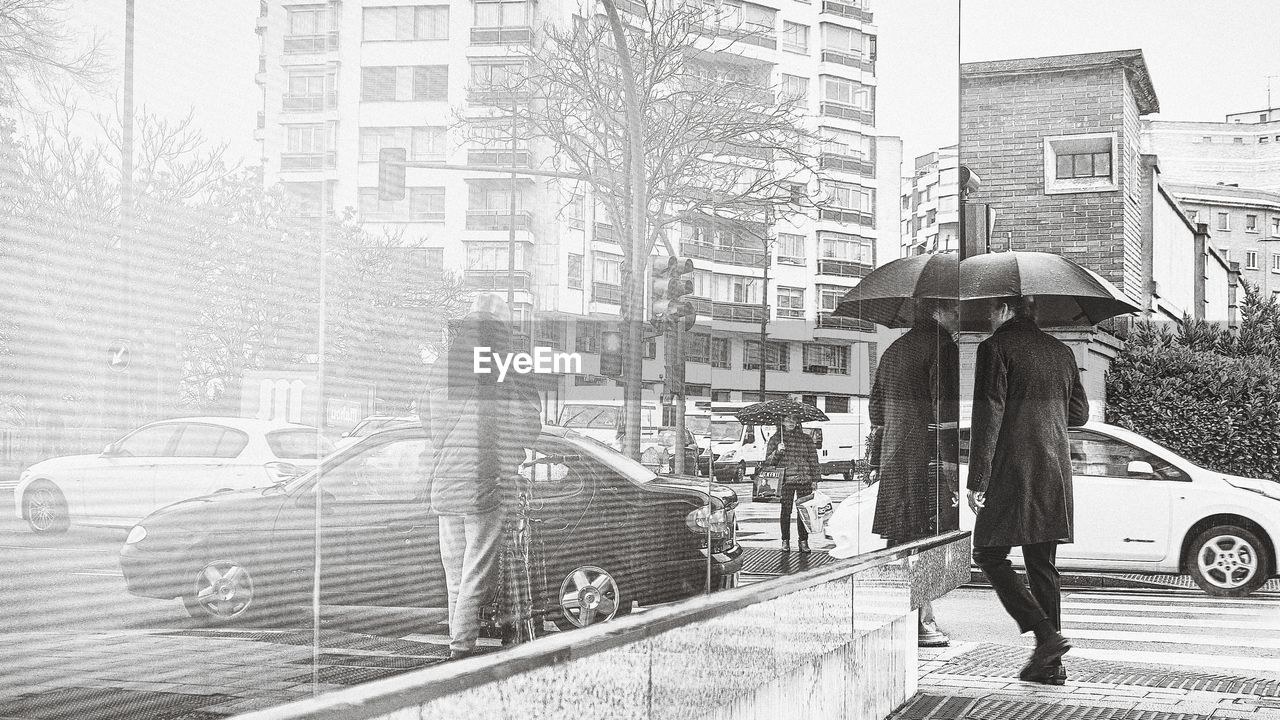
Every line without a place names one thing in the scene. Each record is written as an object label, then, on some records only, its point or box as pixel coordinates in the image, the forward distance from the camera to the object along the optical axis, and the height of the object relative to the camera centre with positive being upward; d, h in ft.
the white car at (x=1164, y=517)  36.78 -3.61
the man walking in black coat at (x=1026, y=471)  20.01 -1.29
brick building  76.33 +14.64
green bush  61.72 -0.52
